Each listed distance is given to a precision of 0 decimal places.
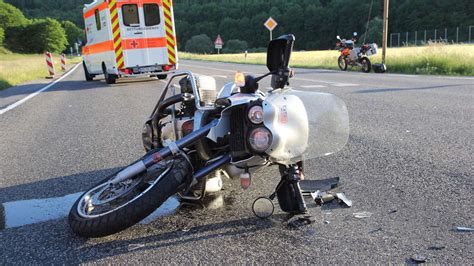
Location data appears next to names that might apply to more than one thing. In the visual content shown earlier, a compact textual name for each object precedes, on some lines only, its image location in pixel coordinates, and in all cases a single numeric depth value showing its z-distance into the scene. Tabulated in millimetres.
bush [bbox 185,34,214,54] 98125
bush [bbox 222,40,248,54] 103812
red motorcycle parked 18922
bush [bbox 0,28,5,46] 97544
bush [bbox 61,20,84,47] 112075
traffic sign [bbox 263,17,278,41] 29491
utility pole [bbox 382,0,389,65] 20125
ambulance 14898
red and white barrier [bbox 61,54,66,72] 30672
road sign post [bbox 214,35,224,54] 46341
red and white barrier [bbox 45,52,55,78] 22070
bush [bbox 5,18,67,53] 101125
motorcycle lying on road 2688
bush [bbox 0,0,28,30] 109062
